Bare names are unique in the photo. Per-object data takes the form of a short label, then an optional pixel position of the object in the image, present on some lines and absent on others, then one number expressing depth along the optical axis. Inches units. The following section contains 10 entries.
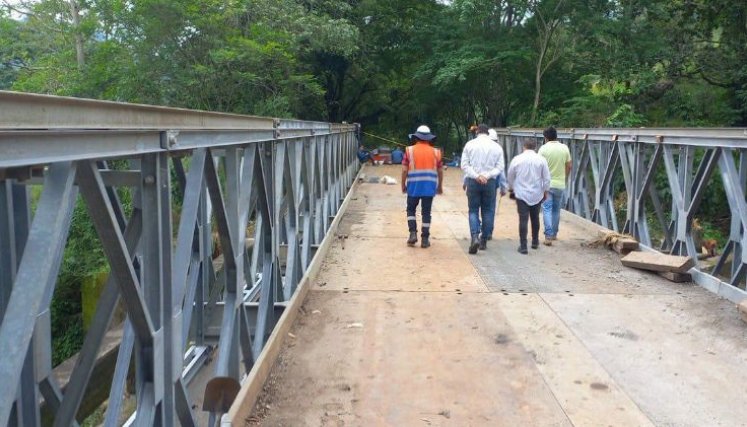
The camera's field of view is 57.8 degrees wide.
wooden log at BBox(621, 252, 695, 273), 253.0
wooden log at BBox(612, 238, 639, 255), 304.2
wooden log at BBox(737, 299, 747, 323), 201.8
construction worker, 320.2
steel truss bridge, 74.3
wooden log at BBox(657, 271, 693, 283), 253.1
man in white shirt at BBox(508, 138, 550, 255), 314.2
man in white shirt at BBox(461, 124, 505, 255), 316.5
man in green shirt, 343.0
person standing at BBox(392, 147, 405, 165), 909.2
